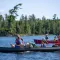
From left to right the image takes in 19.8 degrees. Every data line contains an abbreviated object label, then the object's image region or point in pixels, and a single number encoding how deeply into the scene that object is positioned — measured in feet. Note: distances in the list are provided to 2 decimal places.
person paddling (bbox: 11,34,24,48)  64.15
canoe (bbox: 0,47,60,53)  65.19
